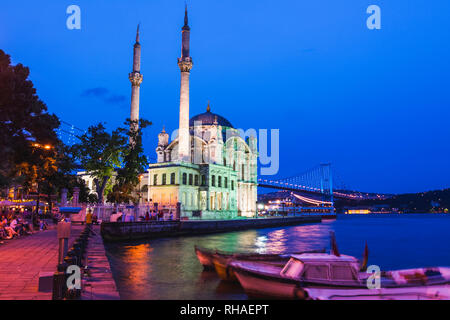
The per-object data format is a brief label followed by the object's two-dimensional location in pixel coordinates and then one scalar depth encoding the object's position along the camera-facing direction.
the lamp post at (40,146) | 22.67
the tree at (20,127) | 20.08
